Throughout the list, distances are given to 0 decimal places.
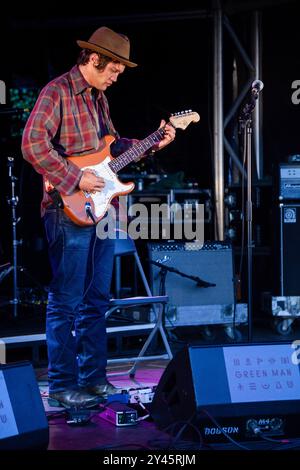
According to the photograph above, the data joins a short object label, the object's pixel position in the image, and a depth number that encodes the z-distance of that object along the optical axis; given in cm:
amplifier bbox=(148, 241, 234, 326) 600
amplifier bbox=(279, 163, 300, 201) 641
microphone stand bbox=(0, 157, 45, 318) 611
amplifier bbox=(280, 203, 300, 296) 643
